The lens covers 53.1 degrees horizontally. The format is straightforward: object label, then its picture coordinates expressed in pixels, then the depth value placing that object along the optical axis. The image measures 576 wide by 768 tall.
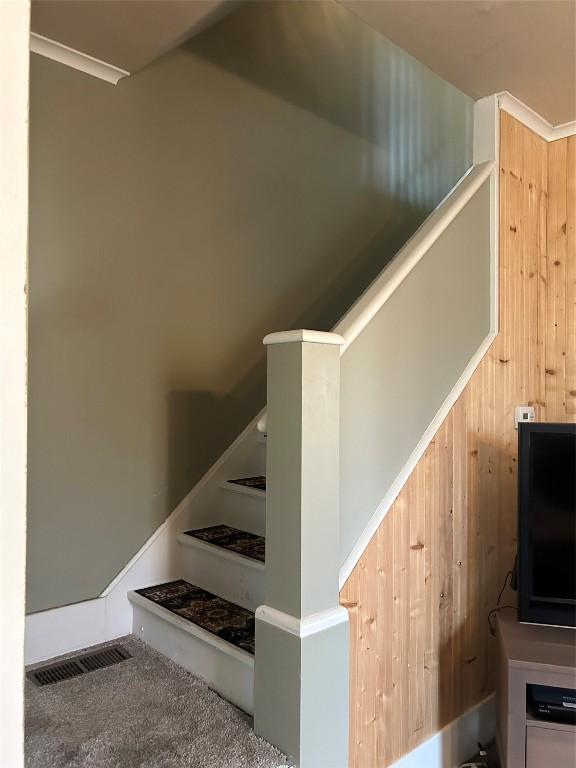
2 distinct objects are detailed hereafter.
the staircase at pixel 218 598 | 1.71
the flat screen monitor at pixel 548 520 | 1.82
